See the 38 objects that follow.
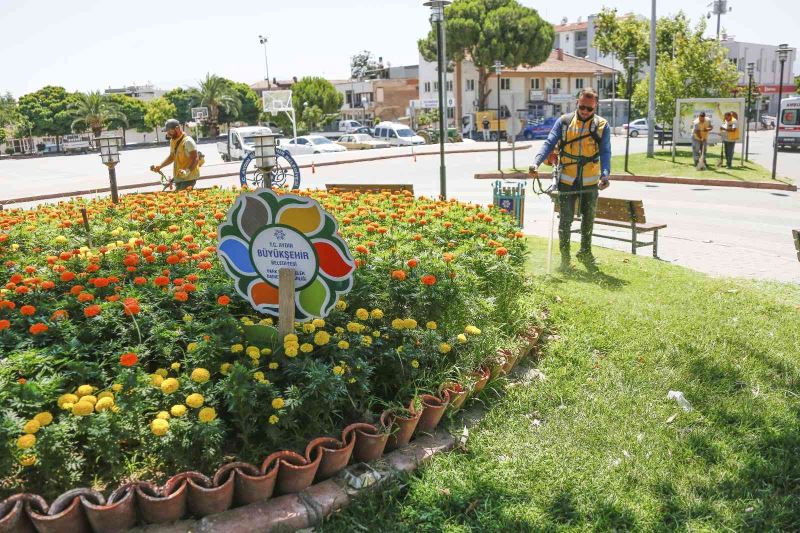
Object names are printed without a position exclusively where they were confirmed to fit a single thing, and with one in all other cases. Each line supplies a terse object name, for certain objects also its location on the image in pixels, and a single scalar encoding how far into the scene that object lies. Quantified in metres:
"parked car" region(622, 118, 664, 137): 51.62
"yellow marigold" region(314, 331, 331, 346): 3.70
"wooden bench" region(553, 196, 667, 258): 9.28
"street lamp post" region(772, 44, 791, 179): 18.41
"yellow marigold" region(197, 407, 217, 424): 3.06
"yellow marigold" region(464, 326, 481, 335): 4.36
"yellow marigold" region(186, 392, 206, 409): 3.09
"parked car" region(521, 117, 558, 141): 49.66
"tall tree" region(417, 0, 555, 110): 56.41
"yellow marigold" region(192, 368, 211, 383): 3.29
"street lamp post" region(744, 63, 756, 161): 23.27
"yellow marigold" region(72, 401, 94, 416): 2.93
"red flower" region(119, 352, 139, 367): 3.22
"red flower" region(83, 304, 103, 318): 3.68
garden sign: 3.76
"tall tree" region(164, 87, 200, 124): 78.06
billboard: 23.00
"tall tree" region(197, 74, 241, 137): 71.81
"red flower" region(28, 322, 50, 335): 3.62
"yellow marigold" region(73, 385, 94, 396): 3.13
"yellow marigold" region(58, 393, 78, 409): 3.04
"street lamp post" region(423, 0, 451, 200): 12.62
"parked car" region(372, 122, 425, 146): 41.09
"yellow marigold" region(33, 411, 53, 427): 2.91
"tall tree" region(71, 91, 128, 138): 64.44
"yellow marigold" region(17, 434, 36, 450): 2.75
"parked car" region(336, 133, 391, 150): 40.34
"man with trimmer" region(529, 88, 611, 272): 7.68
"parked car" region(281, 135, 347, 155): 37.66
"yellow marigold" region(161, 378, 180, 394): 3.21
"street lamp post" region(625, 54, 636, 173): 21.62
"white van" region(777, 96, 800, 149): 31.70
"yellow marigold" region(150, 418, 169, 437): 2.97
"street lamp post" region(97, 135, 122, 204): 8.66
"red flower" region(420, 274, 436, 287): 4.30
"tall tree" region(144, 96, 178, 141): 72.75
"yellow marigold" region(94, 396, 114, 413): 3.01
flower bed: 3.04
